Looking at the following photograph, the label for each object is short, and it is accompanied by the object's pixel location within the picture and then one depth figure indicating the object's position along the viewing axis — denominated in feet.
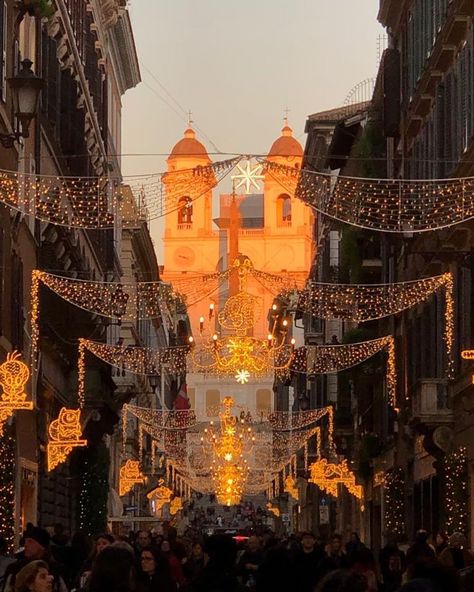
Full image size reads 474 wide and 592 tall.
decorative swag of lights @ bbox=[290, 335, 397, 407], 150.71
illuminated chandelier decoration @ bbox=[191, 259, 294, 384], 127.95
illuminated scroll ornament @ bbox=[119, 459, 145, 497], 217.97
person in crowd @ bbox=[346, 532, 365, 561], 80.05
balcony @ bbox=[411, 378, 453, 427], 125.29
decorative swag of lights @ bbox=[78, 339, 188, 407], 144.66
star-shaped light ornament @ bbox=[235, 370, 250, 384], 142.46
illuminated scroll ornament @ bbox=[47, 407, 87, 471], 122.52
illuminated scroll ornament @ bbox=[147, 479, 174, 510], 275.45
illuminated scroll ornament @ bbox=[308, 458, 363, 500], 196.75
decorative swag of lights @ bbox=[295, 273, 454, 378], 112.88
